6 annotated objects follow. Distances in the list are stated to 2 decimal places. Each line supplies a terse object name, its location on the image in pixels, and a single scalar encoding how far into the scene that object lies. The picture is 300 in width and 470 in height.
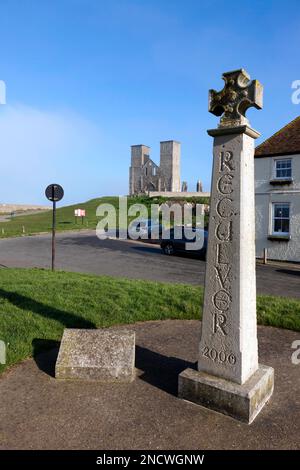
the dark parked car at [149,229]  29.51
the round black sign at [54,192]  13.22
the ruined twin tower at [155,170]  87.19
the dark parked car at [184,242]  20.17
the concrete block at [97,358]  4.74
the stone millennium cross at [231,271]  4.06
